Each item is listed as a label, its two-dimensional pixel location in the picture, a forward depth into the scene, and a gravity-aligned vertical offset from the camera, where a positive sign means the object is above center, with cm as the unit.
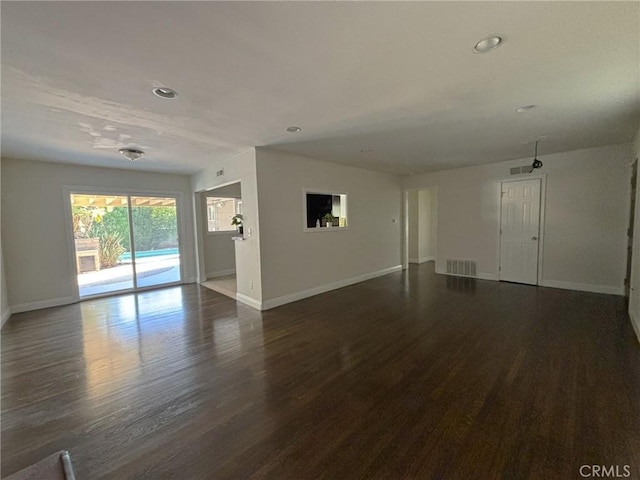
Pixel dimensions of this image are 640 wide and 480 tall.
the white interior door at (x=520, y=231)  548 -32
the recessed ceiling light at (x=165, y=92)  234 +122
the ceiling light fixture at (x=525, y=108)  293 +122
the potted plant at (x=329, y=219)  550 +6
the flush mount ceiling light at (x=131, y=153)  410 +119
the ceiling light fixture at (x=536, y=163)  516 +104
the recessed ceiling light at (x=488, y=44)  177 +120
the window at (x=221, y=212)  706 +36
